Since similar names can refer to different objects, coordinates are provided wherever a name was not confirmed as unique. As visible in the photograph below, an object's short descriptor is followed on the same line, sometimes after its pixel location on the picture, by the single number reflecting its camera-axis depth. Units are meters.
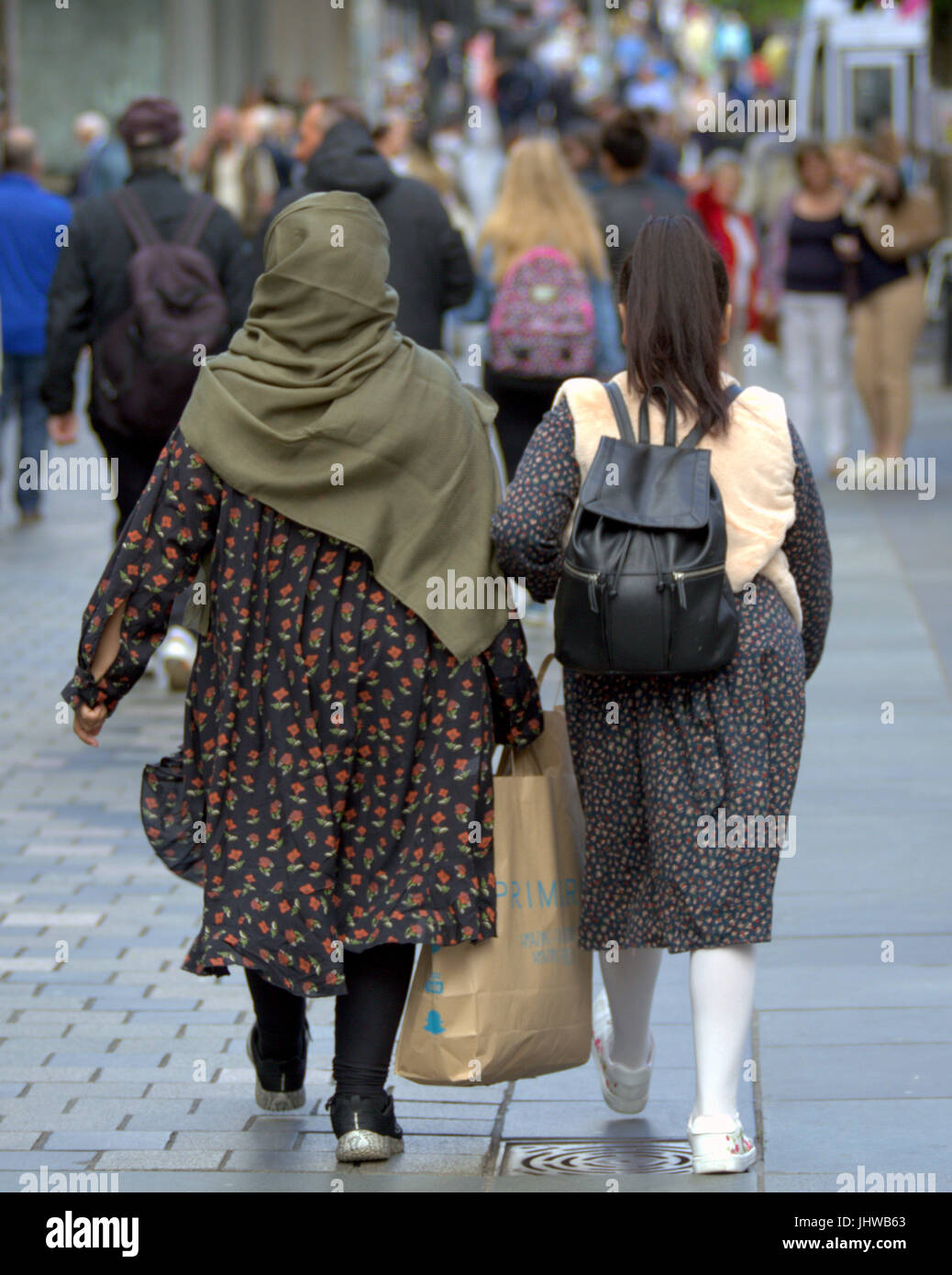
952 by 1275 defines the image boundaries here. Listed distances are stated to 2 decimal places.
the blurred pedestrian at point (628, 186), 10.35
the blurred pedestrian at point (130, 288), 7.94
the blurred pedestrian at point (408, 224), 8.05
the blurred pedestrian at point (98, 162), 18.39
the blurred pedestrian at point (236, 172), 12.85
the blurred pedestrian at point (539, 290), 8.76
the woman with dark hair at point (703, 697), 3.87
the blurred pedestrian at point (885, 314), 13.41
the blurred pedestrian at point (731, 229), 15.14
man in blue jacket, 12.87
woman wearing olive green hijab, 3.90
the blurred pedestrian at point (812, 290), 13.53
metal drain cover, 4.06
